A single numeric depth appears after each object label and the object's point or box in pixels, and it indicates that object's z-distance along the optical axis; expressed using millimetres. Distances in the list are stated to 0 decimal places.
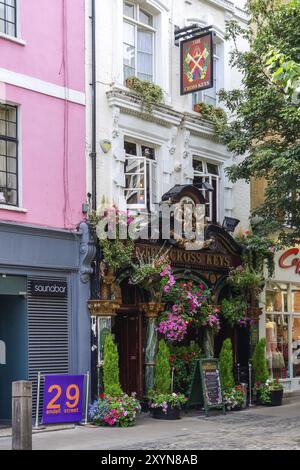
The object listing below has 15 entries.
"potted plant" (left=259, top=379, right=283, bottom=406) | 19281
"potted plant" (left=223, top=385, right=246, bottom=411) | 18066
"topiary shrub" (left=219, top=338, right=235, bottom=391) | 18422
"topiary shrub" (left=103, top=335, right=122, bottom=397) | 15805
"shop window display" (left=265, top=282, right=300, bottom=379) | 22172
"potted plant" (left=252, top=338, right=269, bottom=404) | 19484
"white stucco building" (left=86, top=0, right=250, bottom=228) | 17297
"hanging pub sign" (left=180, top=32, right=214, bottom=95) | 18234
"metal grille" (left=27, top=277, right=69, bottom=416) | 15367
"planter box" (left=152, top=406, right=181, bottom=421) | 16656
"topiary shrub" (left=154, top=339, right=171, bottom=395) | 16938
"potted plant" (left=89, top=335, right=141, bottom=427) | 15328
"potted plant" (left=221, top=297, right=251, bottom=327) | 19094
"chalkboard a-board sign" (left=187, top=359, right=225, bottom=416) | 17219
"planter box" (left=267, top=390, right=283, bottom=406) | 19328
